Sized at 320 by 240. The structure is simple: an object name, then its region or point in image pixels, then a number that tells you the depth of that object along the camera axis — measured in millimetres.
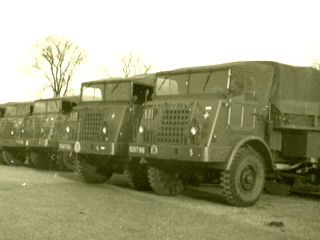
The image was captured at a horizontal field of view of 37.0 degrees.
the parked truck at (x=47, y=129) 15273
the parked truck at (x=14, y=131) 16844
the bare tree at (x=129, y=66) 48419
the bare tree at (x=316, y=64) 29141
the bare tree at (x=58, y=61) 43531
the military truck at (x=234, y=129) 8594
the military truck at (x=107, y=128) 10648
